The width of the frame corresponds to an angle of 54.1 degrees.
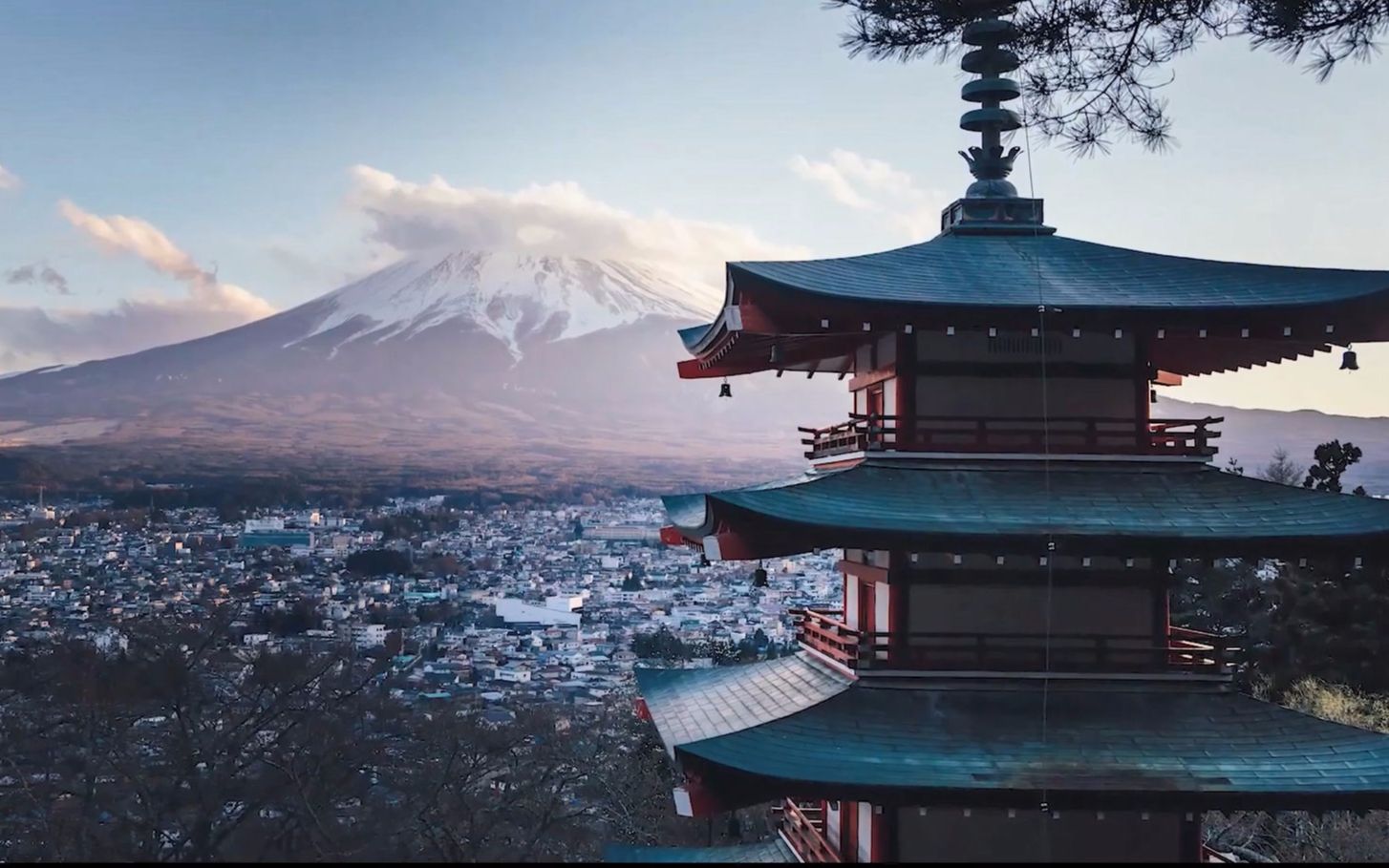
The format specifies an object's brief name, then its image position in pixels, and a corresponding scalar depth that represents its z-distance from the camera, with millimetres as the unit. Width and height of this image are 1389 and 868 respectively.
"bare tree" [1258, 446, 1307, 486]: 37112
